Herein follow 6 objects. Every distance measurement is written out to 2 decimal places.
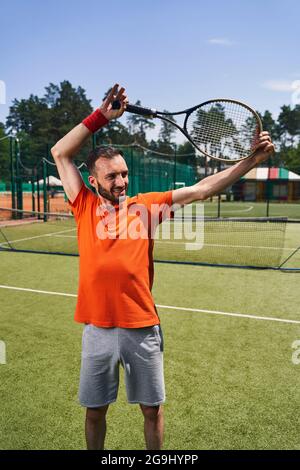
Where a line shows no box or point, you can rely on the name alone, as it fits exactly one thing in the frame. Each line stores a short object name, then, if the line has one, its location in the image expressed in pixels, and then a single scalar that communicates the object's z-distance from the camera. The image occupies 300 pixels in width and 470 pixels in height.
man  2.52
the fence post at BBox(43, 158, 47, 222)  19.86
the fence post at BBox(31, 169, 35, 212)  22.16
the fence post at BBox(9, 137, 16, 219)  20.91
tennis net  10.86
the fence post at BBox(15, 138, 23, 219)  21.23
